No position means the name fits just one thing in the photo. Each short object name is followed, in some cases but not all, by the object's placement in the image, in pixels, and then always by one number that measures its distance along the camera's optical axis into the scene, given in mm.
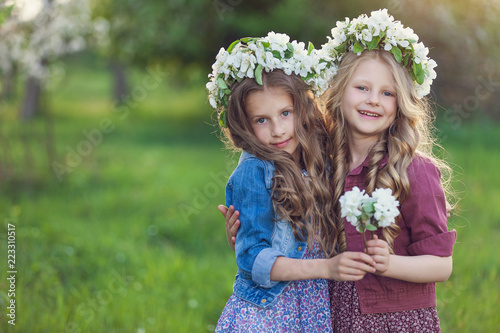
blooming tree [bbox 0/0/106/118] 7285
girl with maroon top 2355
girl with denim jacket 2443
